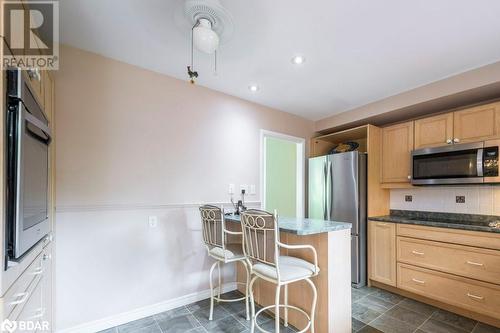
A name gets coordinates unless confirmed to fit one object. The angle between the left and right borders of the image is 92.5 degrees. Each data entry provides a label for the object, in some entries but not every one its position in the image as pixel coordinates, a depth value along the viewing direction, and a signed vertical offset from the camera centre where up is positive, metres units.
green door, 4.52 -0.13
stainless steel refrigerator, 3.05 -0.41
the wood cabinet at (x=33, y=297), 0.93 -0.62
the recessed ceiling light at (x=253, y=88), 2.78 +0.94
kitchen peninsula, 1.80 -0.83
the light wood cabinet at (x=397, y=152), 2.94 +0.19
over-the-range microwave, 2.29 +0.03
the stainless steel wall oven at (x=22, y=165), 0.92 +0.01
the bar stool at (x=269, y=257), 1.60 -0.64
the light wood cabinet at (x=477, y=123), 2.30 +0.44
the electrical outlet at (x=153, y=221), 2.37 -0.53
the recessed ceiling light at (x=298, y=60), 2.15 +0.98
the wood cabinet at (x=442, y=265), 2.14 -1.01
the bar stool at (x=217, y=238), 2.11 -0.66
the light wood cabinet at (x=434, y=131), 2.61 +0.41
